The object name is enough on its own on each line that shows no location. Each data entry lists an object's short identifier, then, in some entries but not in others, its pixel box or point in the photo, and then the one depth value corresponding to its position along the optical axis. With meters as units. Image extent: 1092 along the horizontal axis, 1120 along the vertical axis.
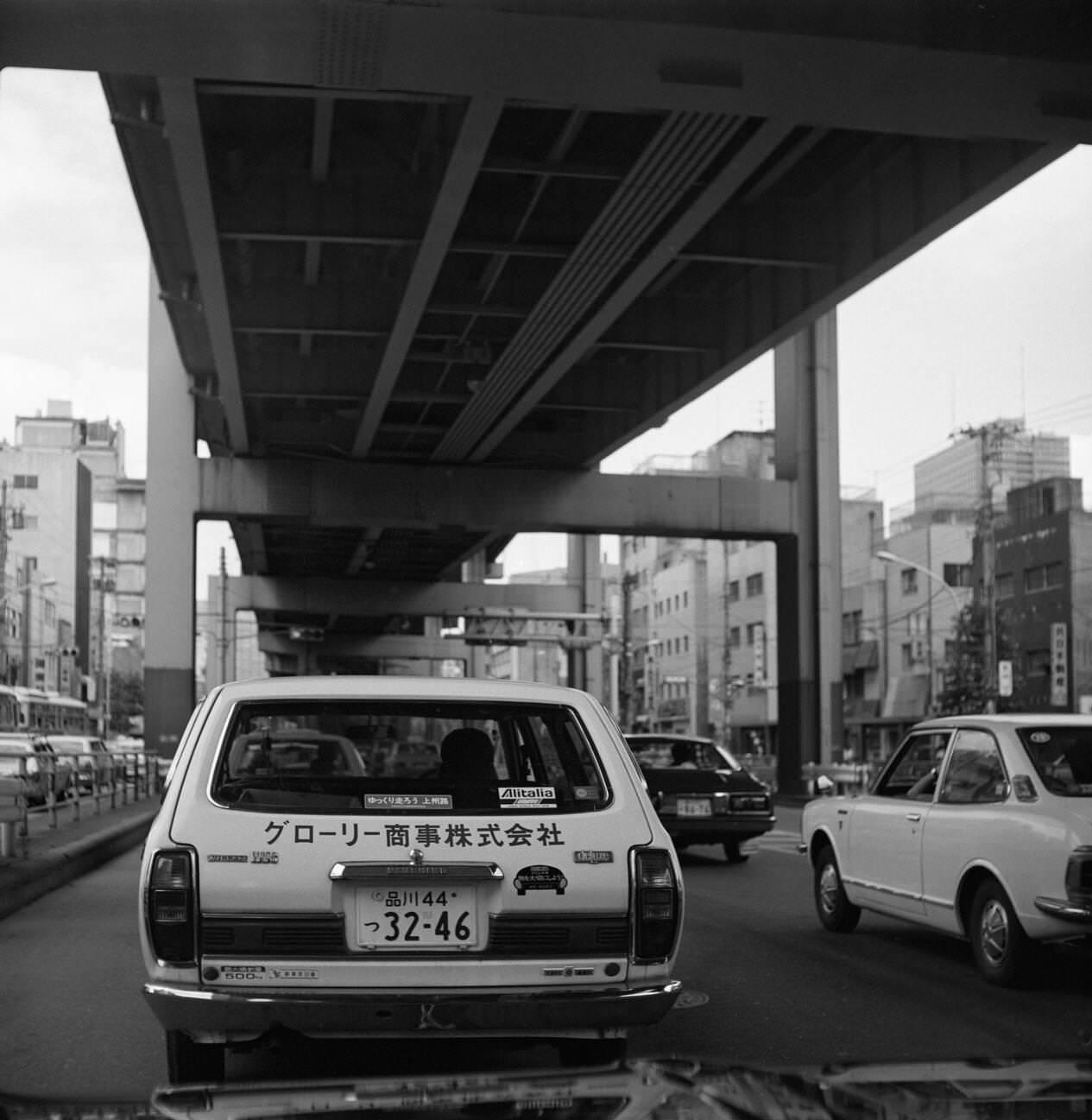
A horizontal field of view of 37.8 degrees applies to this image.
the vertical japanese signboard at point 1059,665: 43.78
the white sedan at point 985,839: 8.10
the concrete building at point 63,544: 100.00
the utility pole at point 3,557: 65.06
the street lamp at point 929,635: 63.78
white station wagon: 5.14
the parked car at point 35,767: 15.78
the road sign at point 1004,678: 42.06
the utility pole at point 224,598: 63.09
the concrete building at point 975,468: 83.00
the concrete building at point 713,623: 84.00
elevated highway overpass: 12.53
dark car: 16.31
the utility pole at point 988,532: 45.78
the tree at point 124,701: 119.79
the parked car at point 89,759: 23.22
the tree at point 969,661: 54.78
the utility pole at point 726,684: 81.44
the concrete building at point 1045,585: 52.78
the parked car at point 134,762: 27.39
